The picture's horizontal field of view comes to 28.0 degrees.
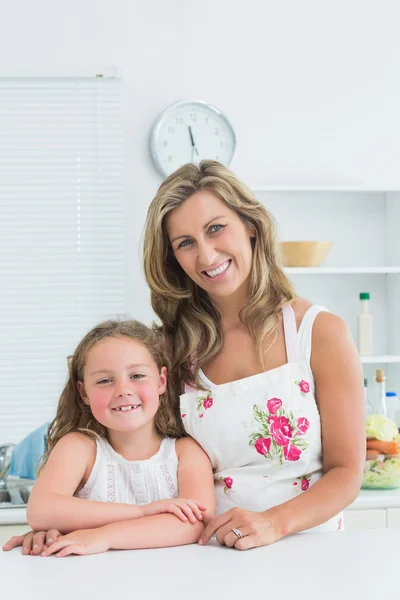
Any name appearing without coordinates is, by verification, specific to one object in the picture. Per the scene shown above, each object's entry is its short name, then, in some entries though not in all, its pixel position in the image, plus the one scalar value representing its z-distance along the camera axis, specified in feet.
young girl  4.37
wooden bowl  10.33
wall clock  10.66
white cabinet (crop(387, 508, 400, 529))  9.05
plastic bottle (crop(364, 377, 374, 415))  9.98
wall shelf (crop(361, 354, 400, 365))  10.47
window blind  10.84
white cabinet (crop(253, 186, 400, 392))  11.09
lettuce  8.87
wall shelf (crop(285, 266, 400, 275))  10.29
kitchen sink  9.30
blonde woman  4.97
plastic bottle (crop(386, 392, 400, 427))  10.13
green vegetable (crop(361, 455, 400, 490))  9.14
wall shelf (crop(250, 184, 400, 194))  10.47
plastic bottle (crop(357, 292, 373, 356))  10.55
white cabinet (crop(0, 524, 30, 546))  8.73
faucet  9.69
